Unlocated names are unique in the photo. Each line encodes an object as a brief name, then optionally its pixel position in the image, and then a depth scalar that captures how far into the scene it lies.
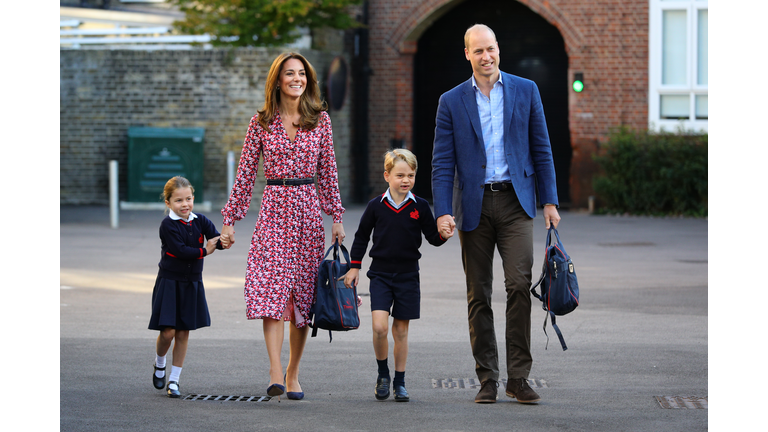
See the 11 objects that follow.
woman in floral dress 11.18
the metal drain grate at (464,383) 11.69
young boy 10.94
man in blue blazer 10.82
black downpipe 40.06
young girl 11.24
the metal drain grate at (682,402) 10.37
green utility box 36.87
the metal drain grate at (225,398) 11.02
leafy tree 35.75
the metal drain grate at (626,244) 26.89
